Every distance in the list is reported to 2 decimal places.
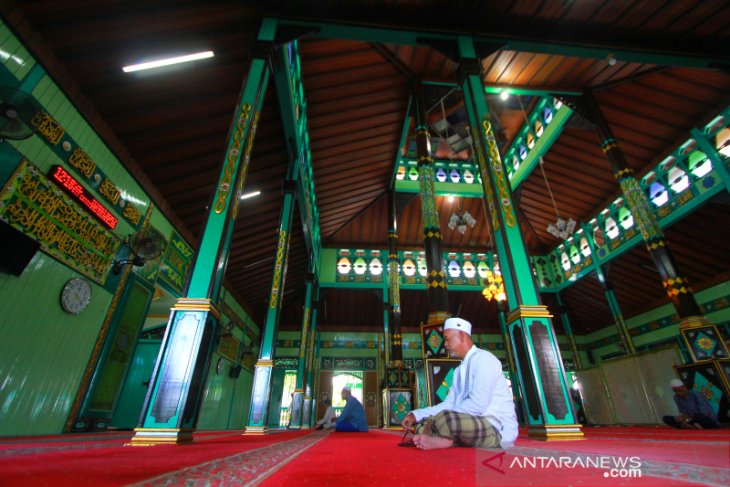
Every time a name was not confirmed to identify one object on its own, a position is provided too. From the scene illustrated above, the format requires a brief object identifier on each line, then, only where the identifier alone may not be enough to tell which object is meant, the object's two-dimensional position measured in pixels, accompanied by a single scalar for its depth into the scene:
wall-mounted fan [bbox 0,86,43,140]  2.94
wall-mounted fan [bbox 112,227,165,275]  4.86
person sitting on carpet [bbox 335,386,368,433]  4.59
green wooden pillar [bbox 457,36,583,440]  2.61
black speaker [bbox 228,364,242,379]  9.39
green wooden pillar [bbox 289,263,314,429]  7.81
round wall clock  3.89
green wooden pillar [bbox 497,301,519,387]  11.75
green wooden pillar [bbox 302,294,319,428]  9.62
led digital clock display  3.79
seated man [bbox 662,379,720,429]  4.17
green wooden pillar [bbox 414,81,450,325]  4.53
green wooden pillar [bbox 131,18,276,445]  2.32
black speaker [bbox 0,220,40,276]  3.08
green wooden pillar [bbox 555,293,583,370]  12.34
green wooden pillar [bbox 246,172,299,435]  4.73
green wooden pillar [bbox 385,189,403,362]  7.99
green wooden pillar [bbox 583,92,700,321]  5.32
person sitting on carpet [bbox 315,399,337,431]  6.05
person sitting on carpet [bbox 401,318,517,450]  1.76
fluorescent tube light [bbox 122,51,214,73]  4.28
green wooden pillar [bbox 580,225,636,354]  9.93
